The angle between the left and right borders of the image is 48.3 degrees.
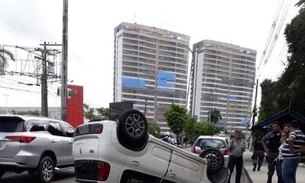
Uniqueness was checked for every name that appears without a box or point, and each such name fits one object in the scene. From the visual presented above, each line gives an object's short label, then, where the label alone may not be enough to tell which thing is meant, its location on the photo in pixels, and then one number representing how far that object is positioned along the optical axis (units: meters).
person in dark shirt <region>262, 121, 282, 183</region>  8.94
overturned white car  5.05
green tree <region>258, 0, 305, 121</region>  17.59
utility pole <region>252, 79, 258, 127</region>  39.28
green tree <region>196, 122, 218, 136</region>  68.18
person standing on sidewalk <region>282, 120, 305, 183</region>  6.79
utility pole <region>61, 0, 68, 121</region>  18.12
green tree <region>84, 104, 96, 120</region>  43.26
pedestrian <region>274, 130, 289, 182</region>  7.32
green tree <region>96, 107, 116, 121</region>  38.76
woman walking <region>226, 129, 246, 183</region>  8.90
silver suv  7.86
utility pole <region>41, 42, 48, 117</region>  33.84
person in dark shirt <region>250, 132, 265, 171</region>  14.26
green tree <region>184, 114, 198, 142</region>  51.88
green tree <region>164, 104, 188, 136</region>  47.34
